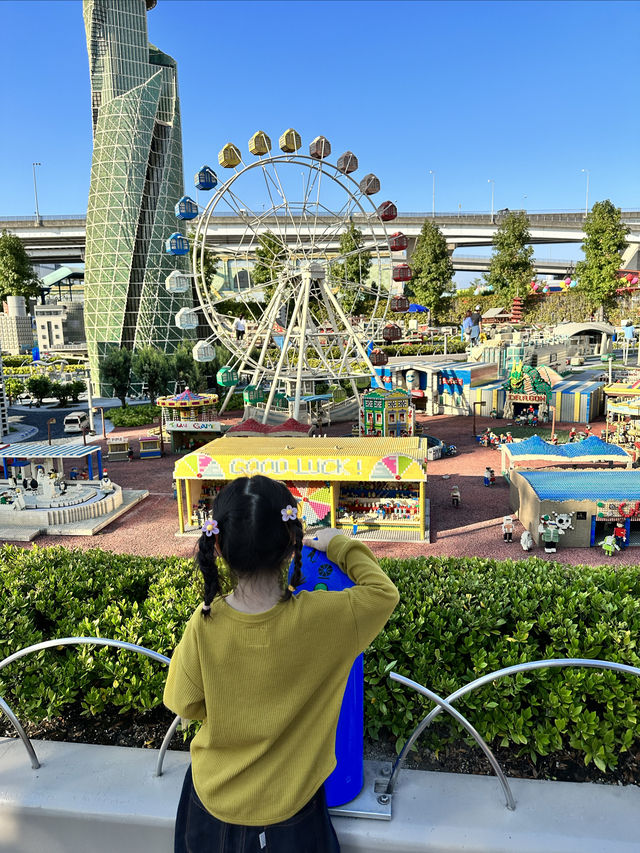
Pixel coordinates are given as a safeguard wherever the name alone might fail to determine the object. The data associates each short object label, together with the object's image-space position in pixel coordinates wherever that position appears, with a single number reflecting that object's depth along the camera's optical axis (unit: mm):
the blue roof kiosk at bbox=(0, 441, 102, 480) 18870
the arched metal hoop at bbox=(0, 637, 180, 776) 3668
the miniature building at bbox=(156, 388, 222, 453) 25000
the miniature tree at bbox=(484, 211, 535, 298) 50719
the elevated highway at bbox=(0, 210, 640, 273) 85438
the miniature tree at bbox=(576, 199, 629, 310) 48597
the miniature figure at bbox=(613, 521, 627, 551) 14244
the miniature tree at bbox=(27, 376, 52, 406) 39156
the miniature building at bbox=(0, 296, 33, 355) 61862
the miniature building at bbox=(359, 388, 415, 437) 24062
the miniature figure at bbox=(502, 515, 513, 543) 14875
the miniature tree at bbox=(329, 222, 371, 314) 45625
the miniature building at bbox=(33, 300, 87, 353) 75250
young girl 2277
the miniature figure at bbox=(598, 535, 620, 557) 13758
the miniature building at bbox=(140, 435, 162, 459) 25391
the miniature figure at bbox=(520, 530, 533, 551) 14219
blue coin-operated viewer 3217
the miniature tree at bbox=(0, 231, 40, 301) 58562
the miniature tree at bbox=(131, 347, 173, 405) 35094
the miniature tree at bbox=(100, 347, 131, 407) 36250
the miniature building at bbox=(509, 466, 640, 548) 14203
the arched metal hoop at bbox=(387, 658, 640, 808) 3361
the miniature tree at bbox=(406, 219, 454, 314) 56938
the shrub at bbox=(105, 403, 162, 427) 32625
